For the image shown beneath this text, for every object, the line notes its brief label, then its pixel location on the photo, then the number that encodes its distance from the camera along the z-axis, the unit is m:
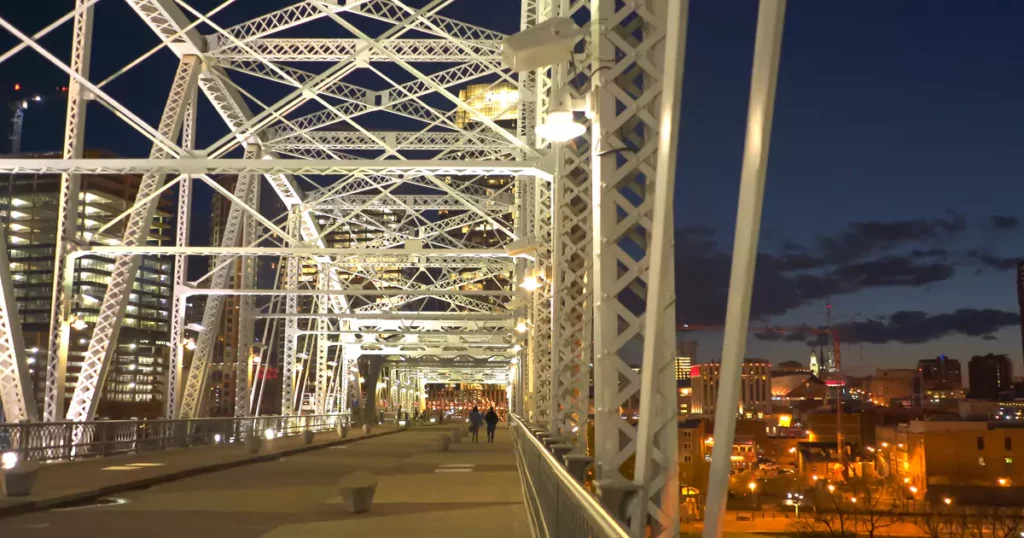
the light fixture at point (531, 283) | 28.71
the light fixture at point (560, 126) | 11.16
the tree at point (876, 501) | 73.31
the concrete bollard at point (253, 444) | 34.62
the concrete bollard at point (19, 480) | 17.05
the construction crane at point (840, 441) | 101.94
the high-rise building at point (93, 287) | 125.25
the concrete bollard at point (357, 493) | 16.30
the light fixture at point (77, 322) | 31.31
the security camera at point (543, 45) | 10.08
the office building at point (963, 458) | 82.12
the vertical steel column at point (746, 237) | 4.23
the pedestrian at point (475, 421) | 51.47
